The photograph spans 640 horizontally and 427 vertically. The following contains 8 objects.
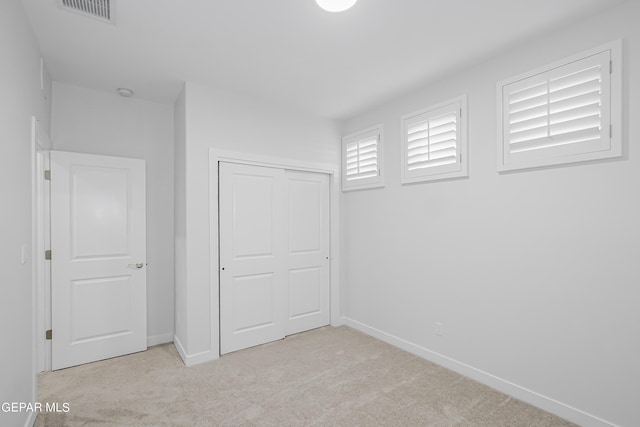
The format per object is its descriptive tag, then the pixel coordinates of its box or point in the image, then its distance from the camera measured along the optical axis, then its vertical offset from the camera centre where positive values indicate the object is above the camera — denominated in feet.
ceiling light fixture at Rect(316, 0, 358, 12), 5.93 +3.97
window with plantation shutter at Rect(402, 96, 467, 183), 9.19 +2.19
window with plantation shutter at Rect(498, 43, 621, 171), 6.47 +2.26
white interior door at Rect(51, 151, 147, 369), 9.64 -1.44
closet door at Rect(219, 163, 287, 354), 10.71 -1.52
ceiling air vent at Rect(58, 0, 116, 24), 6.28 +4.21
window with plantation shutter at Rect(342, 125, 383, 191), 11.94 +2.13
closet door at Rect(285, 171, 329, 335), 12.46 -1.61
